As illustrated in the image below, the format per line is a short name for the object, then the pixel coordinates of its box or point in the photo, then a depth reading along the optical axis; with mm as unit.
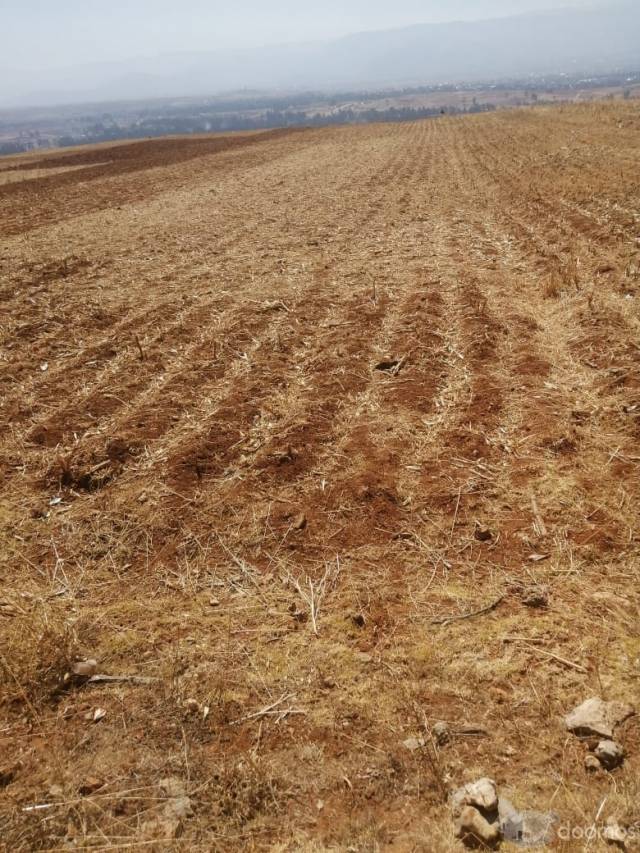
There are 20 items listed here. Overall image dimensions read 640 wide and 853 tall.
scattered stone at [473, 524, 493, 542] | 3795
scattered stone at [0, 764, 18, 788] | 2500
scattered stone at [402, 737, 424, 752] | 2549
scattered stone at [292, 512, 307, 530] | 3996
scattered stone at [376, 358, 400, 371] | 6047
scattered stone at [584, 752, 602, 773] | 2381
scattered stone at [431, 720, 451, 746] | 2569
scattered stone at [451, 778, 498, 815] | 2240
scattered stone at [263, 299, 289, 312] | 7931
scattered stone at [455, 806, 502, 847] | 2143
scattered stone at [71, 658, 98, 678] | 3016
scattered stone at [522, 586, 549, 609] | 3273
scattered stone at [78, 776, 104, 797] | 2447
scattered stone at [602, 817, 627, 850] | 2085
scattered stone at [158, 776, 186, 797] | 2428
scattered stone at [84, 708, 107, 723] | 2787
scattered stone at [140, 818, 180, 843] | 2271
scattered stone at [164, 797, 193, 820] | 2342
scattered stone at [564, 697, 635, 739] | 2498
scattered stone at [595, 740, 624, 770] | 2379
